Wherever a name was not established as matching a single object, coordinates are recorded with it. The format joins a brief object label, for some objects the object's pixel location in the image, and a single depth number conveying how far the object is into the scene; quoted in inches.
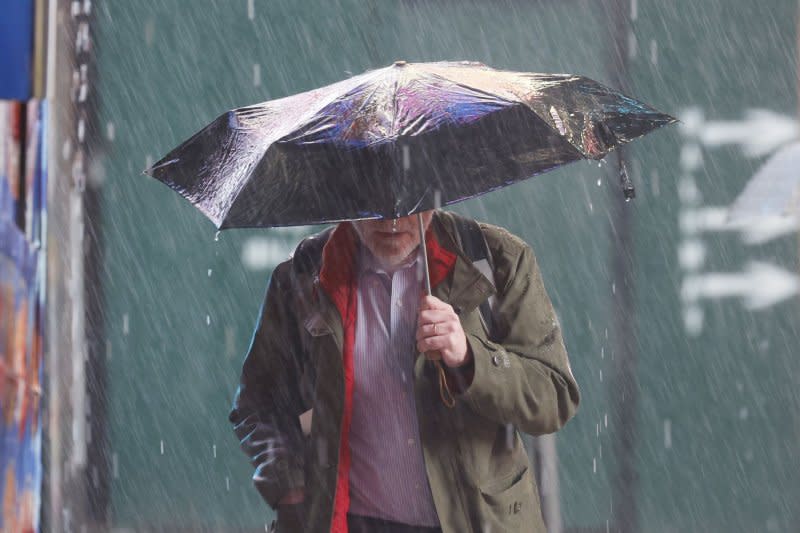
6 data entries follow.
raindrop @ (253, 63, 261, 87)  546.0
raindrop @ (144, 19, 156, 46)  538.6
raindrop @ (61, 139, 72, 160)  529.3
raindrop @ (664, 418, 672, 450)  548.4
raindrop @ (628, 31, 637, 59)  553.3
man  241.8
